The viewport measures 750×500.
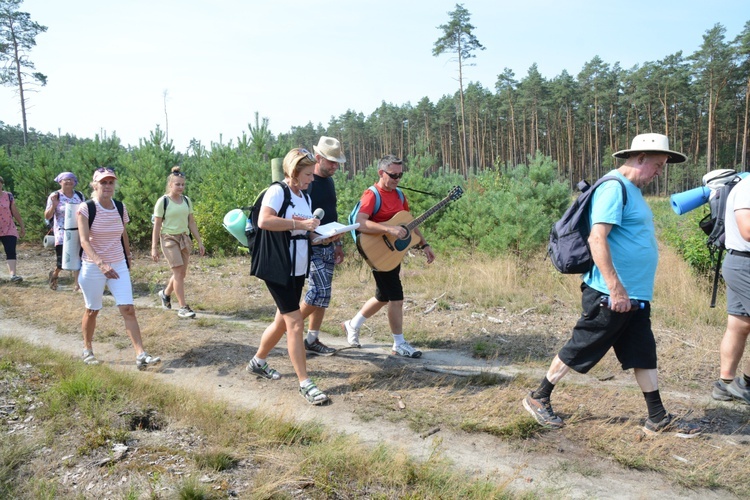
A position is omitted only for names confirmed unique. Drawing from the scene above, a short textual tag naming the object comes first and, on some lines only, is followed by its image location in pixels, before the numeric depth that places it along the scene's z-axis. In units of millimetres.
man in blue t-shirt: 3555
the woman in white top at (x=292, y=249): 4367
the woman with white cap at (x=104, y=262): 5242
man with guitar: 5289
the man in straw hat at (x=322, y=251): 5207
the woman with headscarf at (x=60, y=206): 8453
